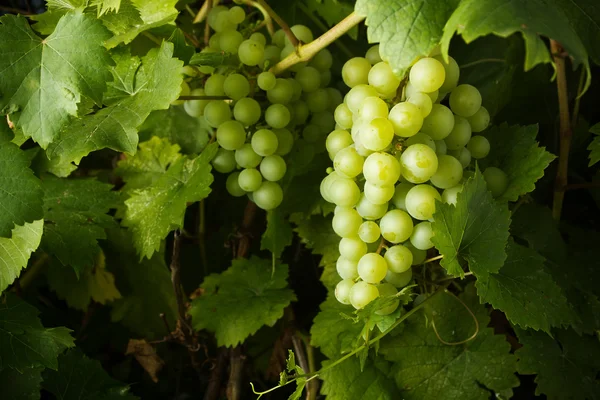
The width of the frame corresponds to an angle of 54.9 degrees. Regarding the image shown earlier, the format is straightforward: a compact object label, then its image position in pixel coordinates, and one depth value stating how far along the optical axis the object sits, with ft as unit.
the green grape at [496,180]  2.46
